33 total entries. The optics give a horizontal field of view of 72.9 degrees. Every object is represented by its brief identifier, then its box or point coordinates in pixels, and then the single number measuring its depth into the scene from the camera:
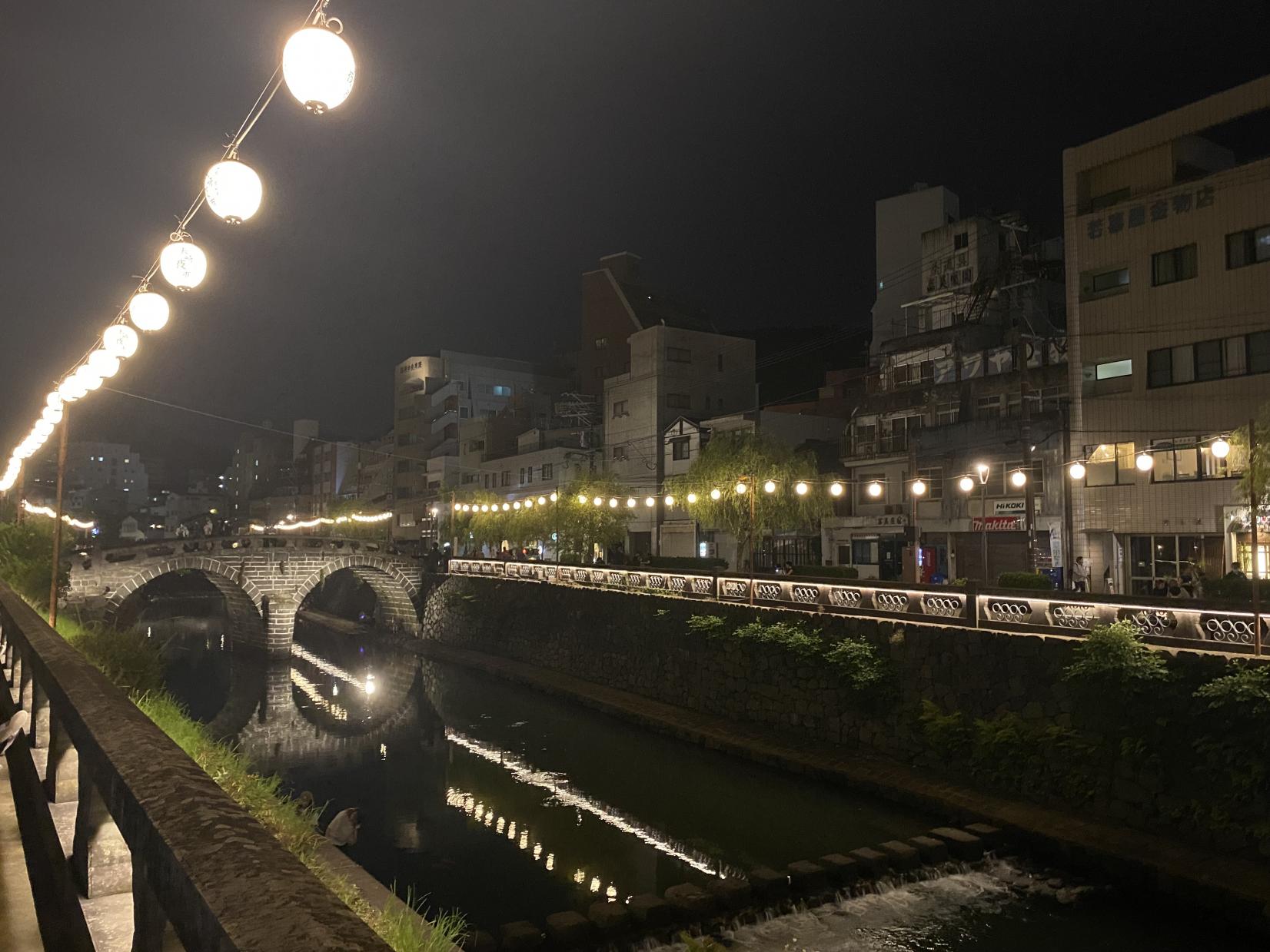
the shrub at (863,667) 19.38
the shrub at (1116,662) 14.24
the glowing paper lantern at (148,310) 14.72
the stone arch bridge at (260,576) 38.06
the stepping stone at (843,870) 13.32
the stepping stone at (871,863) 13.51
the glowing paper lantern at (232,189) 11.23
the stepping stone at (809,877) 13.05
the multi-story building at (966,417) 33.50
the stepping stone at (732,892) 12.51
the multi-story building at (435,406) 72.00
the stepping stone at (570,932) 11.35
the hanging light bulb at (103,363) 16.36
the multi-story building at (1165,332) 26.20
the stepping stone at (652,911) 11.88
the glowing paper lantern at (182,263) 13.23
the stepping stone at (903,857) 13.75
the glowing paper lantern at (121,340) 15.88
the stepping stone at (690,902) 12.16
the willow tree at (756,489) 37.88
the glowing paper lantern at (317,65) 8.62
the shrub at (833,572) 30.39
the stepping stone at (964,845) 14.27
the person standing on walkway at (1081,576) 27.03
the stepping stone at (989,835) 14.64
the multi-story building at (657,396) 51.19
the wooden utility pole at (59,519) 15.68
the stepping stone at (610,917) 11.63
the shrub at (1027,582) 23.72
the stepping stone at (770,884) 12.80
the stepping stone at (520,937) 11.11
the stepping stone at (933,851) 13.96
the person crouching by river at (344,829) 15.84
